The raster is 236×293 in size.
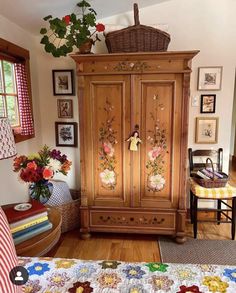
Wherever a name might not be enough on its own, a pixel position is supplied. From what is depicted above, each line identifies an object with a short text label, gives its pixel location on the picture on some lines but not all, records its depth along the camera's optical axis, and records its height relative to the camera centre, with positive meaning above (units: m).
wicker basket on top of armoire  2.30 +0.65
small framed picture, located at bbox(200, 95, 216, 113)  2.84 +0.05
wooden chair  2.51 -0.84
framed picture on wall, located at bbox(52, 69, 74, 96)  2.93 +0.32
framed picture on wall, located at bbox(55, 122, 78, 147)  3.03 -0.29
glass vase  1.68 -0.54
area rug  2.25 -1.35
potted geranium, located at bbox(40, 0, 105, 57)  2.27 +0.75
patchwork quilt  1.07 -0.77
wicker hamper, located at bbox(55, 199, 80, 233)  2.66 -1.13
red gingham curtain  2.53 +0.09
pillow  0.80 -0.50
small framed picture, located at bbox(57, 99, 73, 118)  3.00 +0.02
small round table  1.36 -0.75
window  2.30 +0.20
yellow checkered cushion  2.50 -0.84
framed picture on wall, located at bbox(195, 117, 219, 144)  2.88 -0.25
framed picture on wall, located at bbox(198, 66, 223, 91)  2.79 +0.33
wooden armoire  2.33 -0.31
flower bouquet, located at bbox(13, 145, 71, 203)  1.60 -0.39
